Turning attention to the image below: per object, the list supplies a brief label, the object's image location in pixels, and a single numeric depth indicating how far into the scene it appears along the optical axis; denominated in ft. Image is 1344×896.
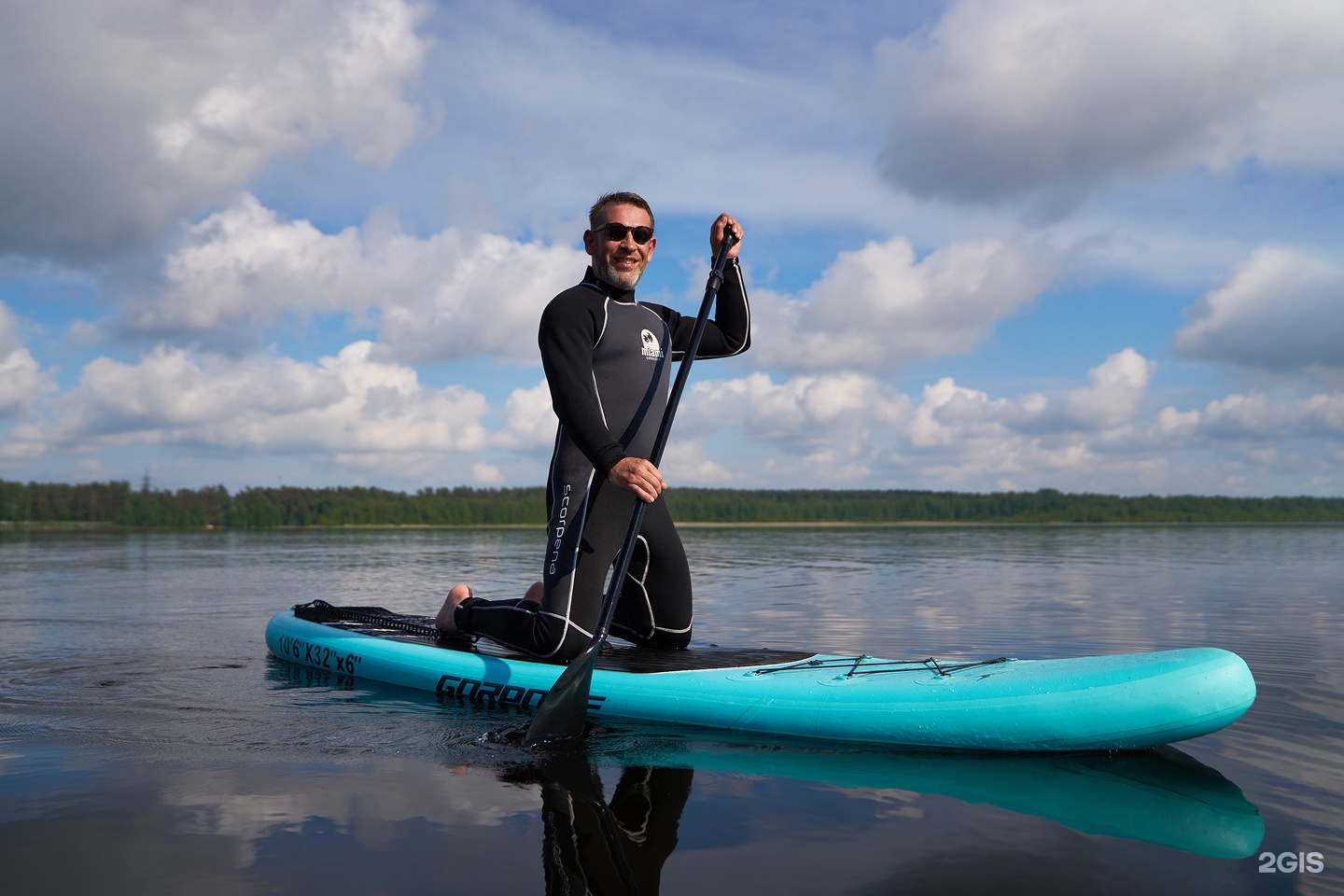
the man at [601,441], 15.30
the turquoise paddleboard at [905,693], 12.27
